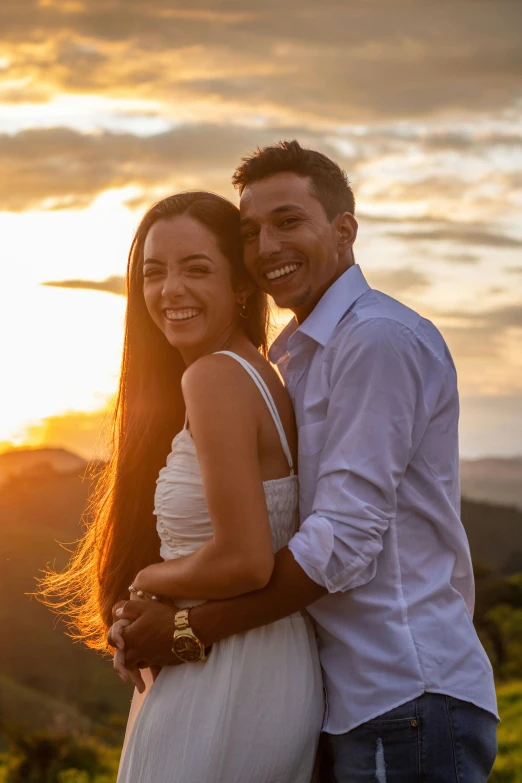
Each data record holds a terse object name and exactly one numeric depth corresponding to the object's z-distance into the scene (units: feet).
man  7.90
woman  8.01
